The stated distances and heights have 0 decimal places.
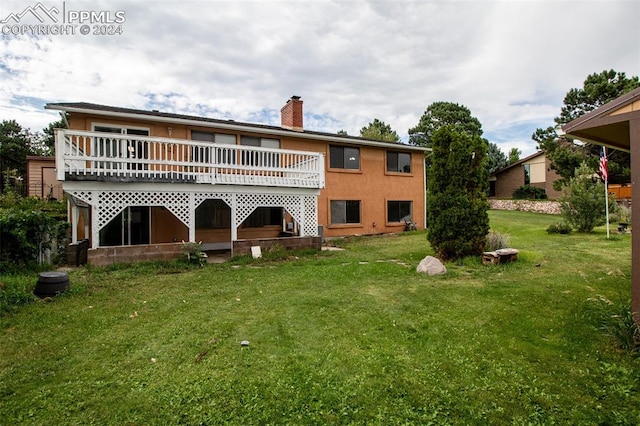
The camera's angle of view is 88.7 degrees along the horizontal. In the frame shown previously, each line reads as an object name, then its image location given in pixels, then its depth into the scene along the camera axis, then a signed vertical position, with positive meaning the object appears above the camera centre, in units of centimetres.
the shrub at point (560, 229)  1390 -83
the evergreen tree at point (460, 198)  855 +35
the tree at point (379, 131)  4249 +1138
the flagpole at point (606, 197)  1255 +45
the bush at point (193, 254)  875 -102
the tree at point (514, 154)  4569 +796
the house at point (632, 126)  337 +97
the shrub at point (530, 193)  2869 +151
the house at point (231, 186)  854 +95
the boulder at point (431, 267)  729 -125
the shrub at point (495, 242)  904 -88
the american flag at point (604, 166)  1222 +160
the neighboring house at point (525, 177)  2907 +325
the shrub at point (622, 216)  1526 -35
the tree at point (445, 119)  3596 +1041
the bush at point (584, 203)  1345 +27
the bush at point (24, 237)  693 -40
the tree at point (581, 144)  2183 +565
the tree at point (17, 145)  3656 +872
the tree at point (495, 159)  3931 +639
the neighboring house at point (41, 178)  2108 +267
